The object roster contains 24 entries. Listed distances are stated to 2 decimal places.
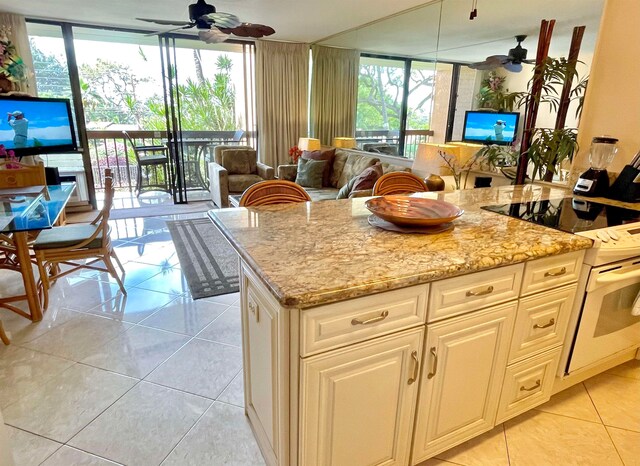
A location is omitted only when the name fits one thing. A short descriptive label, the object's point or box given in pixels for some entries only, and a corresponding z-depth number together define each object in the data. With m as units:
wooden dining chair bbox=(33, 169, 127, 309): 2.60
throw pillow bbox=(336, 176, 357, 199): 3.64
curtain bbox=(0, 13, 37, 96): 4.51
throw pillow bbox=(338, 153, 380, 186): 4.70
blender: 2.37
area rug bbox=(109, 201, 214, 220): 5.19
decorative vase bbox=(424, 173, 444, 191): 3.09
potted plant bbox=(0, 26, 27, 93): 4.27
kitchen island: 1.11
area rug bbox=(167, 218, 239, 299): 3.10
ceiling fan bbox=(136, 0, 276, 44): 3.04
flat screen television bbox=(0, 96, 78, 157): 4.26
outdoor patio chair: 5.86
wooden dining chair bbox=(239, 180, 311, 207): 2.01
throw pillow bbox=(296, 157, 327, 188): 5.16
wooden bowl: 1.54
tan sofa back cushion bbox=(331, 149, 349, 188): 5.18
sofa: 4.57
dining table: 2.26
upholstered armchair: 5.27
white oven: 1.65
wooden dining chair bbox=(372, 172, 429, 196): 2.51
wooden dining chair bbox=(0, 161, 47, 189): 3.21
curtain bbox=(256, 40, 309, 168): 6.07
